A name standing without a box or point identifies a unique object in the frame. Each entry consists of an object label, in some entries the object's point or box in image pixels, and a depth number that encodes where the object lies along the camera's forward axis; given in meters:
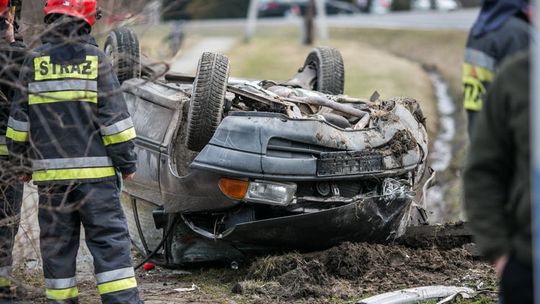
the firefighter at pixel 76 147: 10.33
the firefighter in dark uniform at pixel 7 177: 10.70
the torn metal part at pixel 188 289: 12.78
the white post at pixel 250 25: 69.12
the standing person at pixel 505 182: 6.65
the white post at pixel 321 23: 65.72
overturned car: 12.06
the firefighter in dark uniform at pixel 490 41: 8.86
